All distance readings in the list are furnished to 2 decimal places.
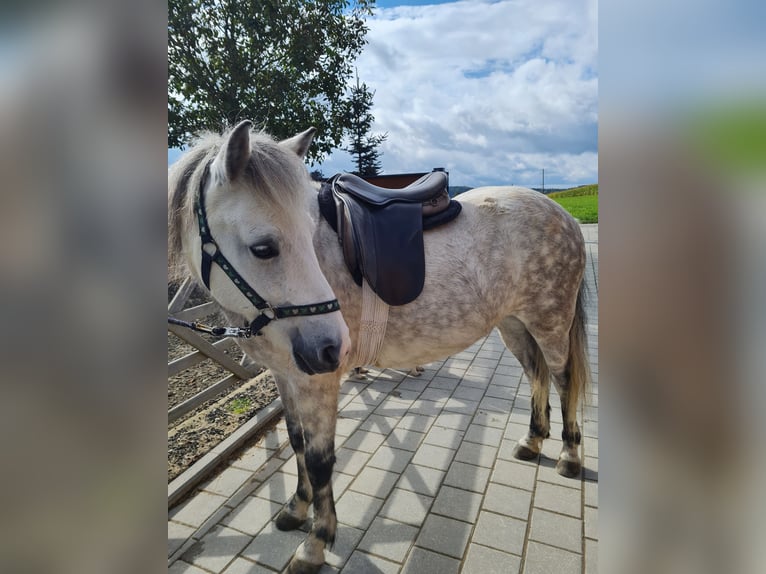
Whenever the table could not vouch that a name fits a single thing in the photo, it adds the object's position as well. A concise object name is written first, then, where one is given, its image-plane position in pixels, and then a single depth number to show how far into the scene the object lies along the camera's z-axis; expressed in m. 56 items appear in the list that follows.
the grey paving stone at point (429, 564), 2.05
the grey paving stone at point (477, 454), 2.92
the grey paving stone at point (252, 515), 2.37
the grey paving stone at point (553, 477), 2.66
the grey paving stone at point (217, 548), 2.12
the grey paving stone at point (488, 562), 2.04
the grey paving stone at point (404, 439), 3.13
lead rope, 1.63
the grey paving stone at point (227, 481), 2.68
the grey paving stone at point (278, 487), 2.62
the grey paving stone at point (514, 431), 3.20
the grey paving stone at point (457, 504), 2.41
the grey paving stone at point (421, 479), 2.64
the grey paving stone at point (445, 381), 4.20
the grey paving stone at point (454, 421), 3.41
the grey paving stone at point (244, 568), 2.07
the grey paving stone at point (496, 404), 3.68
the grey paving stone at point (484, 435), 3.18
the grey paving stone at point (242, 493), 2.56
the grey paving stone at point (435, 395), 3.91
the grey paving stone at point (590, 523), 2.24
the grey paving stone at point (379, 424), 3.38
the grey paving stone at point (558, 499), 2.43
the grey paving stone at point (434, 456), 2.90
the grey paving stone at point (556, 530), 2.19
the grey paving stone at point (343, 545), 2.13
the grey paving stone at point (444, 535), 2.17
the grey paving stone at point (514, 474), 2.68
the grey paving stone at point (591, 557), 2.02
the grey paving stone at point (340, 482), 2.65
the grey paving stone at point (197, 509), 2.42
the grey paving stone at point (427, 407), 3.67
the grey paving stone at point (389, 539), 2.16
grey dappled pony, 1.52
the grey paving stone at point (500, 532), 2.18
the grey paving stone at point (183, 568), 2.07
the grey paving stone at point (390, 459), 2.87
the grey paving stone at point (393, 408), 3.64
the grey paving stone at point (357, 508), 2.39
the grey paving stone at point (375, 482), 2.63
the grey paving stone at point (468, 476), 2.66
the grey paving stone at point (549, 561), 2.03
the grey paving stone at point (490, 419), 3.43
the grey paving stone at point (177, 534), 2.26
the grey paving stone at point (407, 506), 2.39
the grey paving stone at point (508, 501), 2.42
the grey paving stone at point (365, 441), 3.13
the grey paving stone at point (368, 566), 2.06
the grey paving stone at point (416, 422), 3.40
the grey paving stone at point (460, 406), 3.67
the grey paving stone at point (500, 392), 3.94
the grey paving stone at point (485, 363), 4.66
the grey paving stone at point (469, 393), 3.93
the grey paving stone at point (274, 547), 2.15
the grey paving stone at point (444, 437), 3.15
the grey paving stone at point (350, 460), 2.87
